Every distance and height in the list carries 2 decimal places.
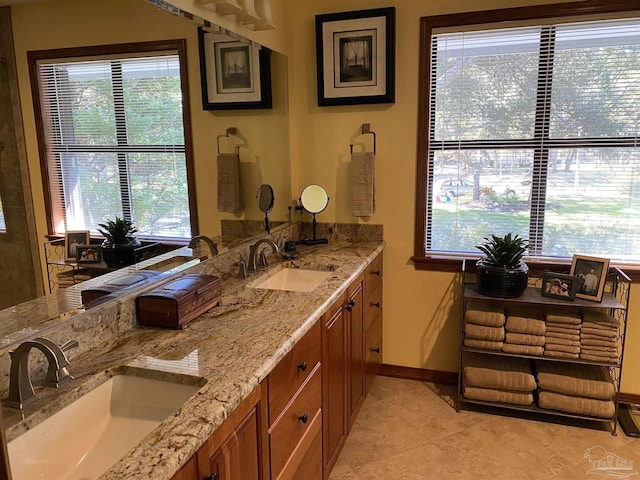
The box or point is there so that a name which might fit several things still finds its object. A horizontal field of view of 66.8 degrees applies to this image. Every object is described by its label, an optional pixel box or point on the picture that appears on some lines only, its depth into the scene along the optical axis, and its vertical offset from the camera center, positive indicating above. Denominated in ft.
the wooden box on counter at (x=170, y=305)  5.48 -1.67
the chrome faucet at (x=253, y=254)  8.11 -1.62
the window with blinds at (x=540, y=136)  8.80 +0.30
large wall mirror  4.47 +0.63
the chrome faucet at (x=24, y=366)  3.78 -1.63
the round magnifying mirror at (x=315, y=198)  10.14 -0.88
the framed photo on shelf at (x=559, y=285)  8.63 -2.39
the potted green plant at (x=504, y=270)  8.73 -2.11
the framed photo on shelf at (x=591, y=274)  8.52 -2.18
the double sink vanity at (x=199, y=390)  3.63 -1.98
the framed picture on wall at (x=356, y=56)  9.55 +1.95
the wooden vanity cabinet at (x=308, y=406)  4.18 -2.83
